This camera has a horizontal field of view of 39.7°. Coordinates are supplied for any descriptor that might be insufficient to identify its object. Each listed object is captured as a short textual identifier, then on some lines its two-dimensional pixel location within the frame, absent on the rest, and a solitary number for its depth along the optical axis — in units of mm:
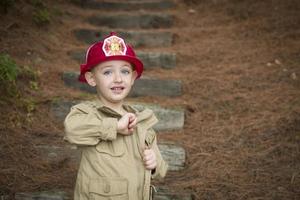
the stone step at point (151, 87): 4852
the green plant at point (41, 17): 6046
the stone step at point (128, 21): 7035
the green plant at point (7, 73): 4043
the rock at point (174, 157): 3576
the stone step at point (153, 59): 5602
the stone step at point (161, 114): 4219
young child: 2301
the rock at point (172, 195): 3043
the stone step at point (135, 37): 6328
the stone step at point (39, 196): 2939
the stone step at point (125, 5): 7832
